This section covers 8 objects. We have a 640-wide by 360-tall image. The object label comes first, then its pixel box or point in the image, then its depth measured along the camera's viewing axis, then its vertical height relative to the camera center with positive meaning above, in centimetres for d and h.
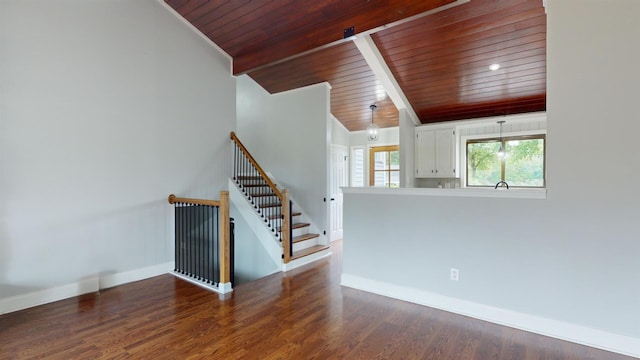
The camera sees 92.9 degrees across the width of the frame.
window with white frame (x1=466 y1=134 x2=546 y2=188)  501 +30
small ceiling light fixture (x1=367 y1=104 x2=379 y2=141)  514 +81
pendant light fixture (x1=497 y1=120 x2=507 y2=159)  494 +43
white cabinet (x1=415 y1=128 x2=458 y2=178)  529 +46
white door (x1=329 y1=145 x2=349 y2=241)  660 -11
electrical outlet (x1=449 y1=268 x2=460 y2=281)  306 -96
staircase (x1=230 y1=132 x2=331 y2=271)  457 -66
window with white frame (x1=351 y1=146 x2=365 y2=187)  716 +31
